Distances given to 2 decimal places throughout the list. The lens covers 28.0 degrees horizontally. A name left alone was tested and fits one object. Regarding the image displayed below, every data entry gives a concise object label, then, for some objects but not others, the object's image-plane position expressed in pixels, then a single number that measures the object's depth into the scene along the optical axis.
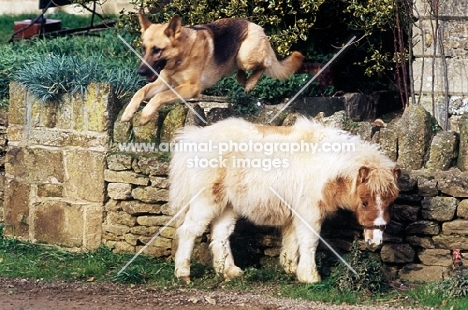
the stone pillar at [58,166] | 9.46
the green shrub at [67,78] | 9.62
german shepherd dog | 7.96
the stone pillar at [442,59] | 11.30
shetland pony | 8.16
